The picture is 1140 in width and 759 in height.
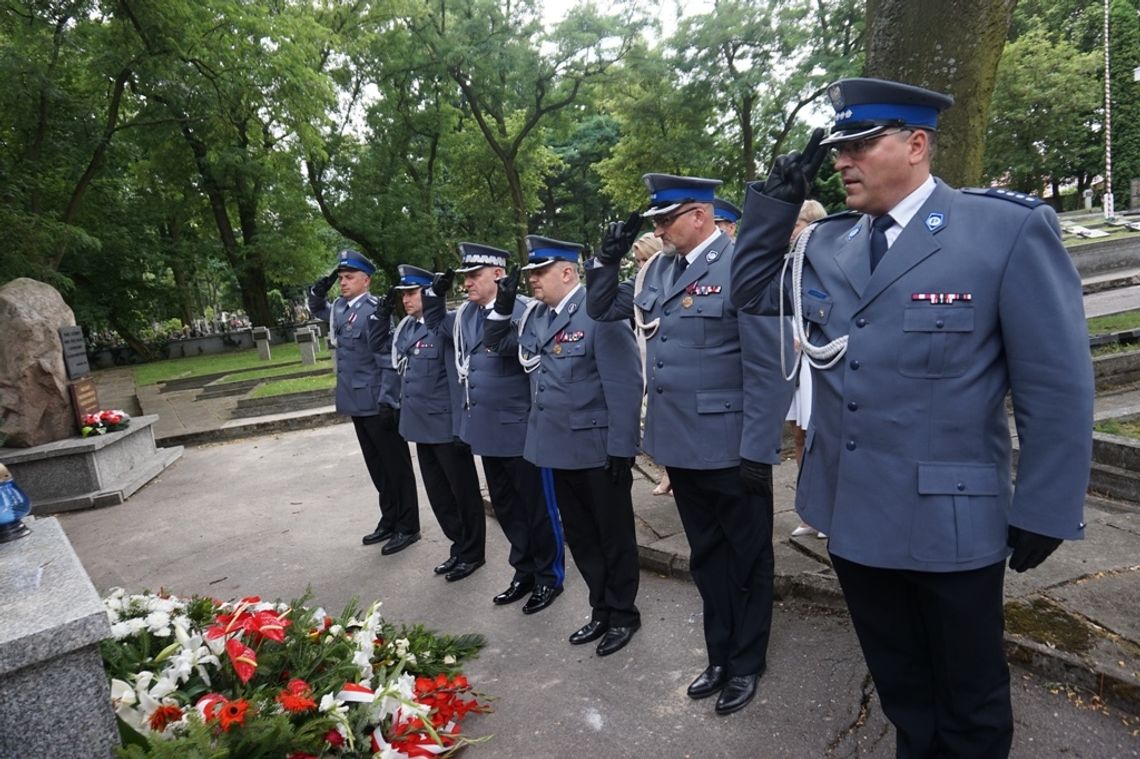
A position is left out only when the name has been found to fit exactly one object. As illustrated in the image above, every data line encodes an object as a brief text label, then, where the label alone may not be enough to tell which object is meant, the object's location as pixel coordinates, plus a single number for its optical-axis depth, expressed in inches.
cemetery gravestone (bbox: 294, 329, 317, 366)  682.2
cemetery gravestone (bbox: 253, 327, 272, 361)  810.2
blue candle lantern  113.7
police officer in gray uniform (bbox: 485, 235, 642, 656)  138.9
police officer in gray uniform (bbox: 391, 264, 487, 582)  186.4
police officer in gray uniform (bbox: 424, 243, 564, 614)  167.5
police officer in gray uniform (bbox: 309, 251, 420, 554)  210.4
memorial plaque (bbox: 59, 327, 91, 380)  323.6
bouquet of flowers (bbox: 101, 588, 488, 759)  94.5
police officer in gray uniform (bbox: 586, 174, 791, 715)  114.2
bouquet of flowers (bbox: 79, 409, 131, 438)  320.5
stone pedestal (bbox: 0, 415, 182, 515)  295.9
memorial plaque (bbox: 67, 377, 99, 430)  320.2
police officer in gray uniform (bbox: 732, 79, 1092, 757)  68.6
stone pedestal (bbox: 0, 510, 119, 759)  80.5
